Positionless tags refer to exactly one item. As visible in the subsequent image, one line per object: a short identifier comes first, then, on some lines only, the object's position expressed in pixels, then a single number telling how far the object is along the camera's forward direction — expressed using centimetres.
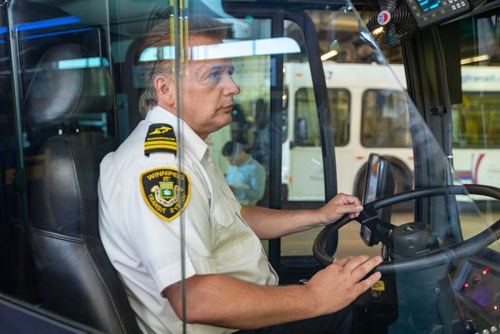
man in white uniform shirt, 98
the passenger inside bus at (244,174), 185
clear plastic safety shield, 104
